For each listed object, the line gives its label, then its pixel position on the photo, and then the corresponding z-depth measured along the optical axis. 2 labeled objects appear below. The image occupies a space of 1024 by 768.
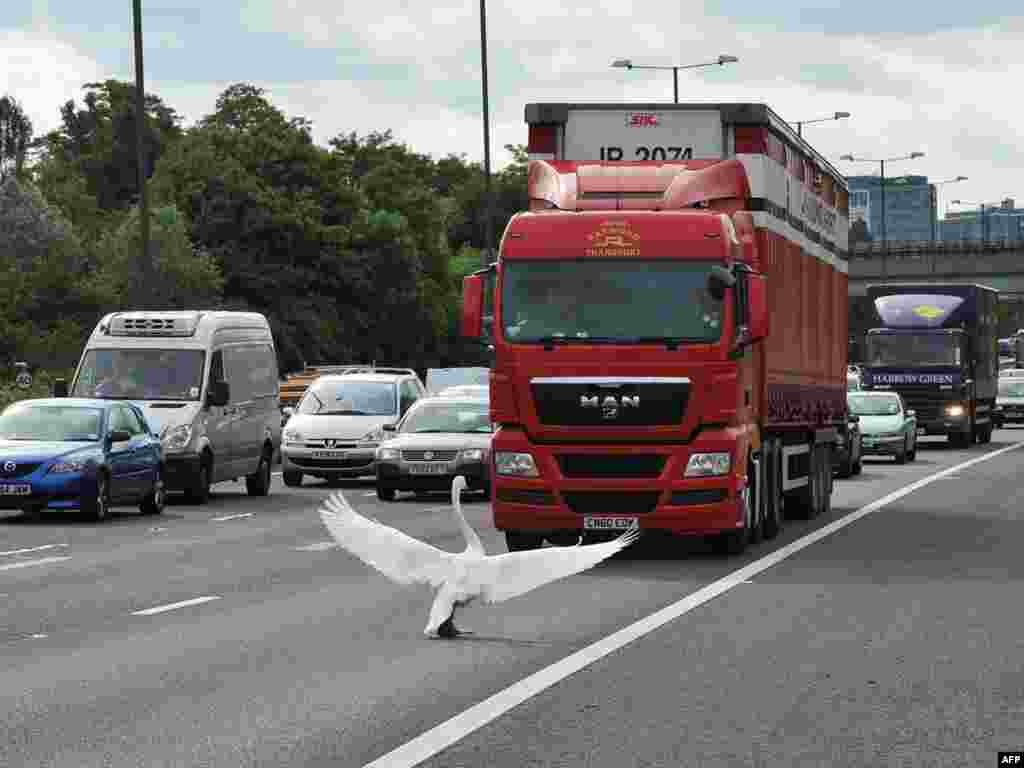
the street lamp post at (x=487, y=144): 64.47
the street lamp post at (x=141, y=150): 42.91
